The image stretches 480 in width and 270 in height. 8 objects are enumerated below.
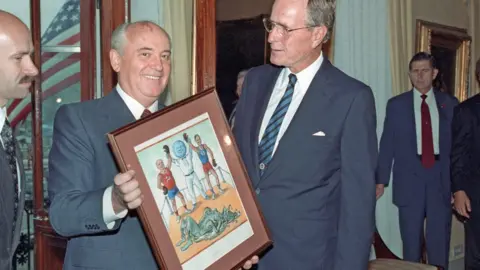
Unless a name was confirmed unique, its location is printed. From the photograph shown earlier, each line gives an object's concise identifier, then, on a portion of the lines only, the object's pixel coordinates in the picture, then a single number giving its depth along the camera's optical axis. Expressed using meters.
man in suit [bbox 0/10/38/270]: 1.92
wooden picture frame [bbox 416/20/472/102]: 6.46
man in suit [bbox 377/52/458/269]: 5.52
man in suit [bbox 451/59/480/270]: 4.66
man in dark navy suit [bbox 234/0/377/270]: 2.31
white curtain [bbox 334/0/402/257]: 5.43
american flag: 3.96
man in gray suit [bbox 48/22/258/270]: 2.00
